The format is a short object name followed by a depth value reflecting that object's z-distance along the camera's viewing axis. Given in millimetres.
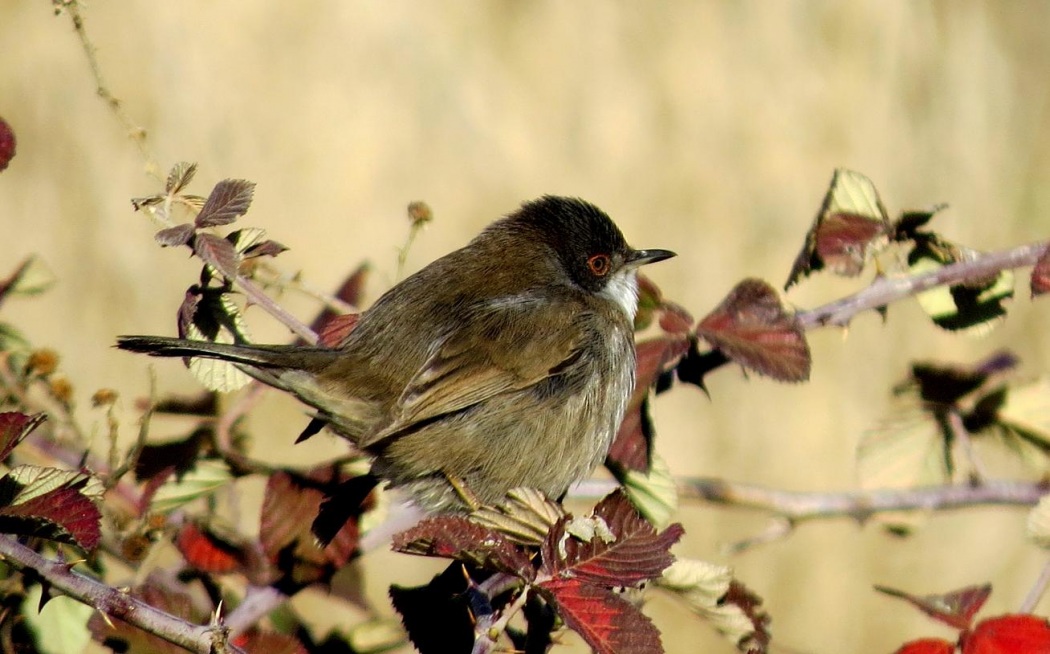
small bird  6051
